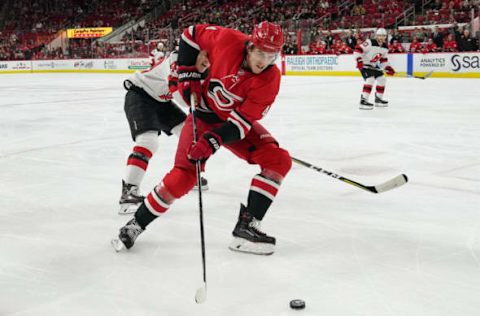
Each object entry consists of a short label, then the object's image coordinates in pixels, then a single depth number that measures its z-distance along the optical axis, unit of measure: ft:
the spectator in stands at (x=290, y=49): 58.39
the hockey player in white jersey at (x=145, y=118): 11.44
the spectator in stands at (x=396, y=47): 49.93
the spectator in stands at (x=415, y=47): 48.65
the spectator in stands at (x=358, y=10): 62.85
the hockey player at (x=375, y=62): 30.09
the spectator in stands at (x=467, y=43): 44.98
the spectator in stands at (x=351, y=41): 52.31
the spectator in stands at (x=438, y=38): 47.11
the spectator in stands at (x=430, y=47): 47.47
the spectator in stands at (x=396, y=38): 50.98
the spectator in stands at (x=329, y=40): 55.88
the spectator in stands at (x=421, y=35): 49.65
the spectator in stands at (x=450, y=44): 46.54
